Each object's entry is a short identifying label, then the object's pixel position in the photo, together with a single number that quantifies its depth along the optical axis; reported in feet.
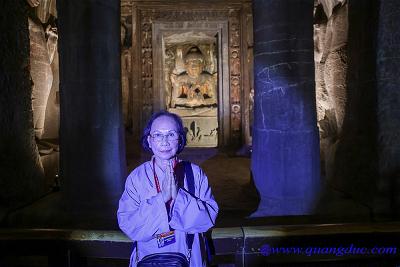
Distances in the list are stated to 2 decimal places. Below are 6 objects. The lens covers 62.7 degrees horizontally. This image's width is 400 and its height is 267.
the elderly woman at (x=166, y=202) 4.99
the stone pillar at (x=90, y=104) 12.63
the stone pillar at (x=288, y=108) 12.23
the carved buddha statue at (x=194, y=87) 33.86
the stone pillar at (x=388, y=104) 11.53
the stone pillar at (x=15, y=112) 12.52
